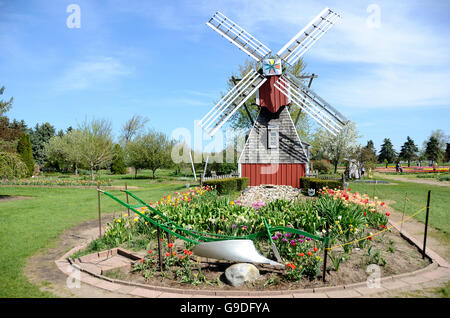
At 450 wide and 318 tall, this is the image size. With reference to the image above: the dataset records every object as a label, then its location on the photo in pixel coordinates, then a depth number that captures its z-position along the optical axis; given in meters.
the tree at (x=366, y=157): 29.31
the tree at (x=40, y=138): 47.19
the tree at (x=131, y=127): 49.59
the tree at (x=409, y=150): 63.88
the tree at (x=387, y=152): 67.56
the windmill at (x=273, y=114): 15.41
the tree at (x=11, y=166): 13.25
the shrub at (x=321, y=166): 31.45
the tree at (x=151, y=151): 29.39
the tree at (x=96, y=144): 28.61
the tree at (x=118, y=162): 37.59
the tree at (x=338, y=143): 34.59
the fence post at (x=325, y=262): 4.24
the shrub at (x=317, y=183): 12.15
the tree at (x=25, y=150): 29.17
